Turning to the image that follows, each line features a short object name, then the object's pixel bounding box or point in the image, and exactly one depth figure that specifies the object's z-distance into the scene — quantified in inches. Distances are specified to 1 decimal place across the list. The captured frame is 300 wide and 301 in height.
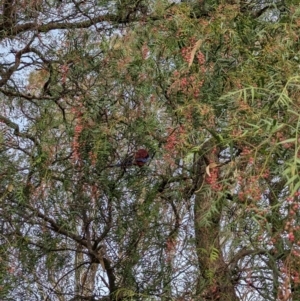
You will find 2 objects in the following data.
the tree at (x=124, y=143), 91.8
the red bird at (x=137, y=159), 108.2
